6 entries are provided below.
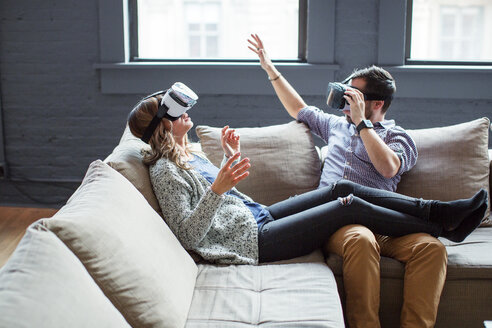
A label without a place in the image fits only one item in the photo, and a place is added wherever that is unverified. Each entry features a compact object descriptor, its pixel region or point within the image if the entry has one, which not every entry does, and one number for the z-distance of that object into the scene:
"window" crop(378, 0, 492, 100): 3.51
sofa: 1.17
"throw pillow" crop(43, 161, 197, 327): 1.43
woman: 2.13
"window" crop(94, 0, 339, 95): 3.57
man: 2.15
